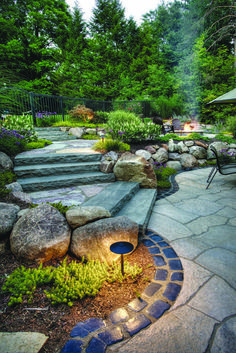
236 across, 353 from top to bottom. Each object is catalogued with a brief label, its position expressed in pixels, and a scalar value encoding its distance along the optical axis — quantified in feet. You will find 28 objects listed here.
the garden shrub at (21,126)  16.40
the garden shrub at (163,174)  14.54
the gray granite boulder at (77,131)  27.06
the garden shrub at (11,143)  11.91
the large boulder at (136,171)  12.57
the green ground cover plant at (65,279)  4.72
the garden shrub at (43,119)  29.82
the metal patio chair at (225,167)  13.20
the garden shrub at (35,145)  15.22
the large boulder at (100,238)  6.12
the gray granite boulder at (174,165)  20.11
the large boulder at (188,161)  20.91
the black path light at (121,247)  5.10
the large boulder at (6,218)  6.11
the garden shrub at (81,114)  33.30
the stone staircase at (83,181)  8.96
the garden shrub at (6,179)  8.69
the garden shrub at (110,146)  15.55
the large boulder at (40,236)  5.77
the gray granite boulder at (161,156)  19.22
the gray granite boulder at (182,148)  21.94
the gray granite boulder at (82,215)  6.58
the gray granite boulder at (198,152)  22.00
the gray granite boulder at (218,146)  21.30
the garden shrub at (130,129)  17.90
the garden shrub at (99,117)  36.50
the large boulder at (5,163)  10.53
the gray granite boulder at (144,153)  17.52
